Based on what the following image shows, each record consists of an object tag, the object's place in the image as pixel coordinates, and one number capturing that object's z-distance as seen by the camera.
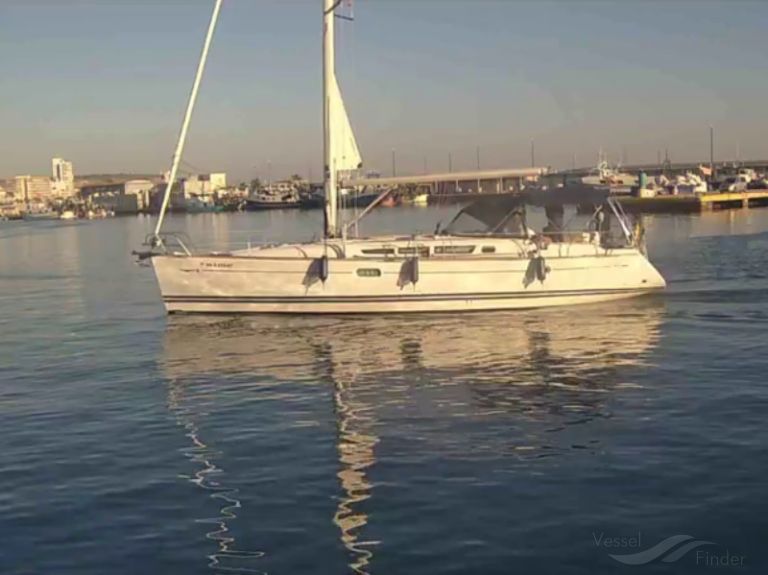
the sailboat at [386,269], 28.86
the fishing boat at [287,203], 195.00
